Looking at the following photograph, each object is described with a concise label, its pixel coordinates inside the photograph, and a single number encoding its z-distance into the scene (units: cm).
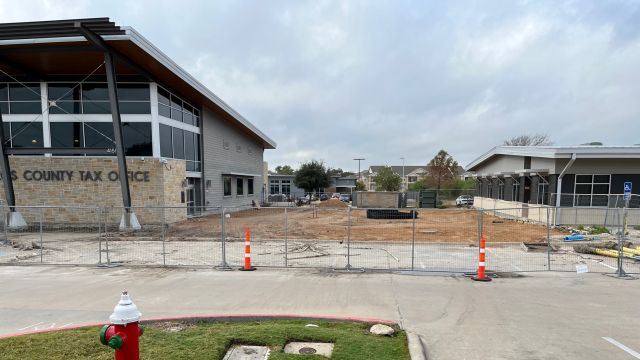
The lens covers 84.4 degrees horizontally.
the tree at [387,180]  6538
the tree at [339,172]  13332
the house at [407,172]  10788
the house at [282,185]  7219
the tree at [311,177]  5903
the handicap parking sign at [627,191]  1633
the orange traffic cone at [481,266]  892
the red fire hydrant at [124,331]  267
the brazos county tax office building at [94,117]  1800
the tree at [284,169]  13600
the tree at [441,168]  6400
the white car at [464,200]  4825
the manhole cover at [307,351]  455
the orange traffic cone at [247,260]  969
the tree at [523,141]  5866
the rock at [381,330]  529
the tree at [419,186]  6660
